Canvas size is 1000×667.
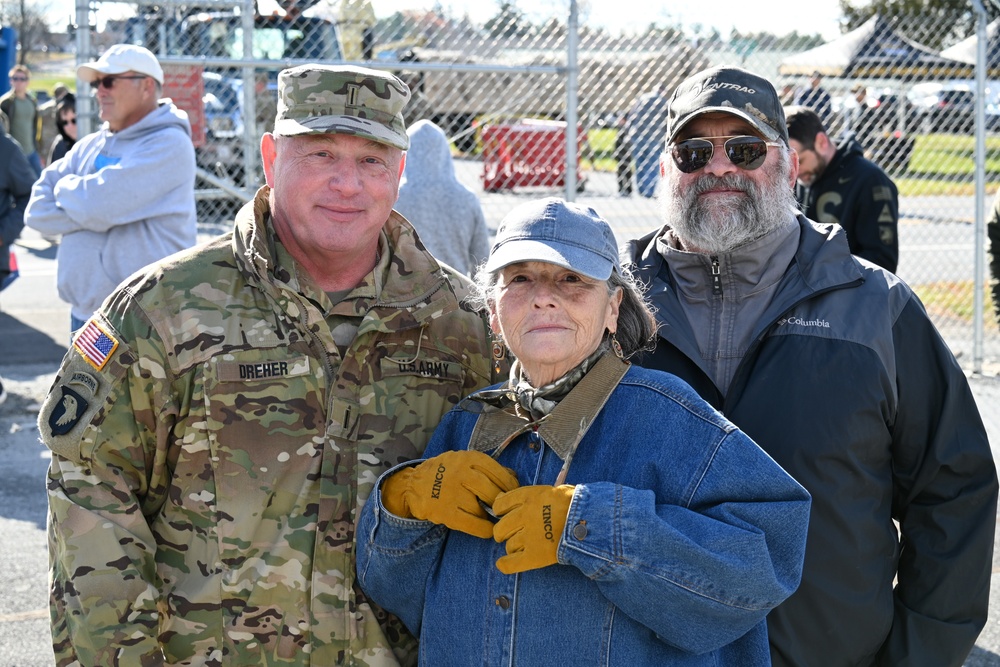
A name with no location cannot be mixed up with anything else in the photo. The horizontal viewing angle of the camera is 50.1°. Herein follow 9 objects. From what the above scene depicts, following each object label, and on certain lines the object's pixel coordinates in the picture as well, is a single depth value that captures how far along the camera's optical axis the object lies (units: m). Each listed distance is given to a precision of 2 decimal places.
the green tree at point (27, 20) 41.84
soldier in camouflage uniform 2.20
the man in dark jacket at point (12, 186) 6.77
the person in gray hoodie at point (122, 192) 4.84
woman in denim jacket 1.89
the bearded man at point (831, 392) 2.39
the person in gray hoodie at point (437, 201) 5.04
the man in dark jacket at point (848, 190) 5.61
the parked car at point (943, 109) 8.51
